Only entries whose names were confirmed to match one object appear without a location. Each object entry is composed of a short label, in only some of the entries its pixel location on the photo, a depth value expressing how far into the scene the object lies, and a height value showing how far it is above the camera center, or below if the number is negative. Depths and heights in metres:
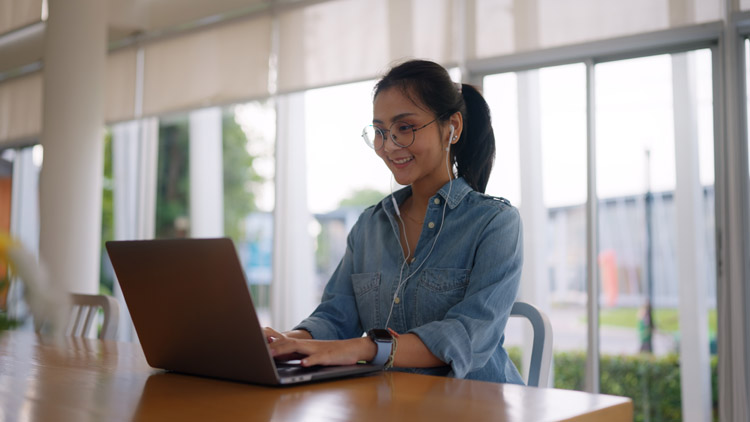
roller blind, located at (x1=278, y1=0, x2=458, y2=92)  4.02 +1.26
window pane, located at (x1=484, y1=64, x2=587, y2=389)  3.86 +0.39
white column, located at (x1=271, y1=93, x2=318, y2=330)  4.75 +0.18
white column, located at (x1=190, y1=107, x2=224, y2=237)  6.03 +0.66
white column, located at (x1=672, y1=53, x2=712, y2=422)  3.44 +0.00
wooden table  0.85 -0.19
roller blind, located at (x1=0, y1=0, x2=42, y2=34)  5.83 +1.93
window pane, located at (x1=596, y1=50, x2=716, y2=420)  3.43 +0.15
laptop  1.03 -0.10
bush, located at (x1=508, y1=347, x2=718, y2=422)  3.63 -0.69
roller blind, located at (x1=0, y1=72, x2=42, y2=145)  6.84 +1.35
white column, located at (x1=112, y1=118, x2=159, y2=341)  5.87 +0.56
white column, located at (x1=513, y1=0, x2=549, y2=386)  3.95 +0.29
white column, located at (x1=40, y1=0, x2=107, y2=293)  4.83 +0.72
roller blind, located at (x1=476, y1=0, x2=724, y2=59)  3.25 +1.09
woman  1.38 +0.00
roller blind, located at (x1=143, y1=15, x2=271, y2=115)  4.94 +1.32
